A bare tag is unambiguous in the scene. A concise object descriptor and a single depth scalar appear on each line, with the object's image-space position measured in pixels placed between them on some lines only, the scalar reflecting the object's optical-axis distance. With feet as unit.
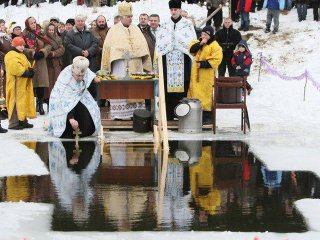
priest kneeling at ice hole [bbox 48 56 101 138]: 40.75
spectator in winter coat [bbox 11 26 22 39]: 51.96
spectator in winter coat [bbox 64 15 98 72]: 50.06
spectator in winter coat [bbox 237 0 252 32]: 77.30
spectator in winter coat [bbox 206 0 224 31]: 78.95
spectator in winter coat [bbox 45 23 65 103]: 53.62
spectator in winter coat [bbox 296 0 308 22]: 79.15
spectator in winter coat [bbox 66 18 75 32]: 56.55
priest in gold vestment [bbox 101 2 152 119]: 46.03
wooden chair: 43.11
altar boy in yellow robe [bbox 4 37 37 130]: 44.73
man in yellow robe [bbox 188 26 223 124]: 44.78
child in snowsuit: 57.36
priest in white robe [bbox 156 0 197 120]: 46.11
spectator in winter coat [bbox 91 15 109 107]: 53.16
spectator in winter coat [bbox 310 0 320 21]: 78.40
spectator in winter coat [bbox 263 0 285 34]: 76.02
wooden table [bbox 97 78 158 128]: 44.37
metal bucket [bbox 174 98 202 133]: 43.34
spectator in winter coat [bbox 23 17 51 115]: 51.55
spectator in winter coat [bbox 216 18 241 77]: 60.59
